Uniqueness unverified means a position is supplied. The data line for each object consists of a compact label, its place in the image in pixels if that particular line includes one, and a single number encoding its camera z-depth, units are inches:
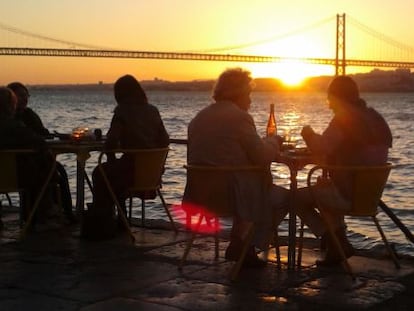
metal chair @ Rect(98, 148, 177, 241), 207.3
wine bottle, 191.9
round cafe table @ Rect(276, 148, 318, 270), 173.5
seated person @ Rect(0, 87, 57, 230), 211.3
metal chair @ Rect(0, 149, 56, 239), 207.8
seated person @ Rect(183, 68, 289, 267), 168.2
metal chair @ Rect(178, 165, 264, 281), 166.7
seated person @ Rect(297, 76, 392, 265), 170.2
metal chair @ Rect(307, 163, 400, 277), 167.8
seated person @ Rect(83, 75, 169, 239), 208.8
